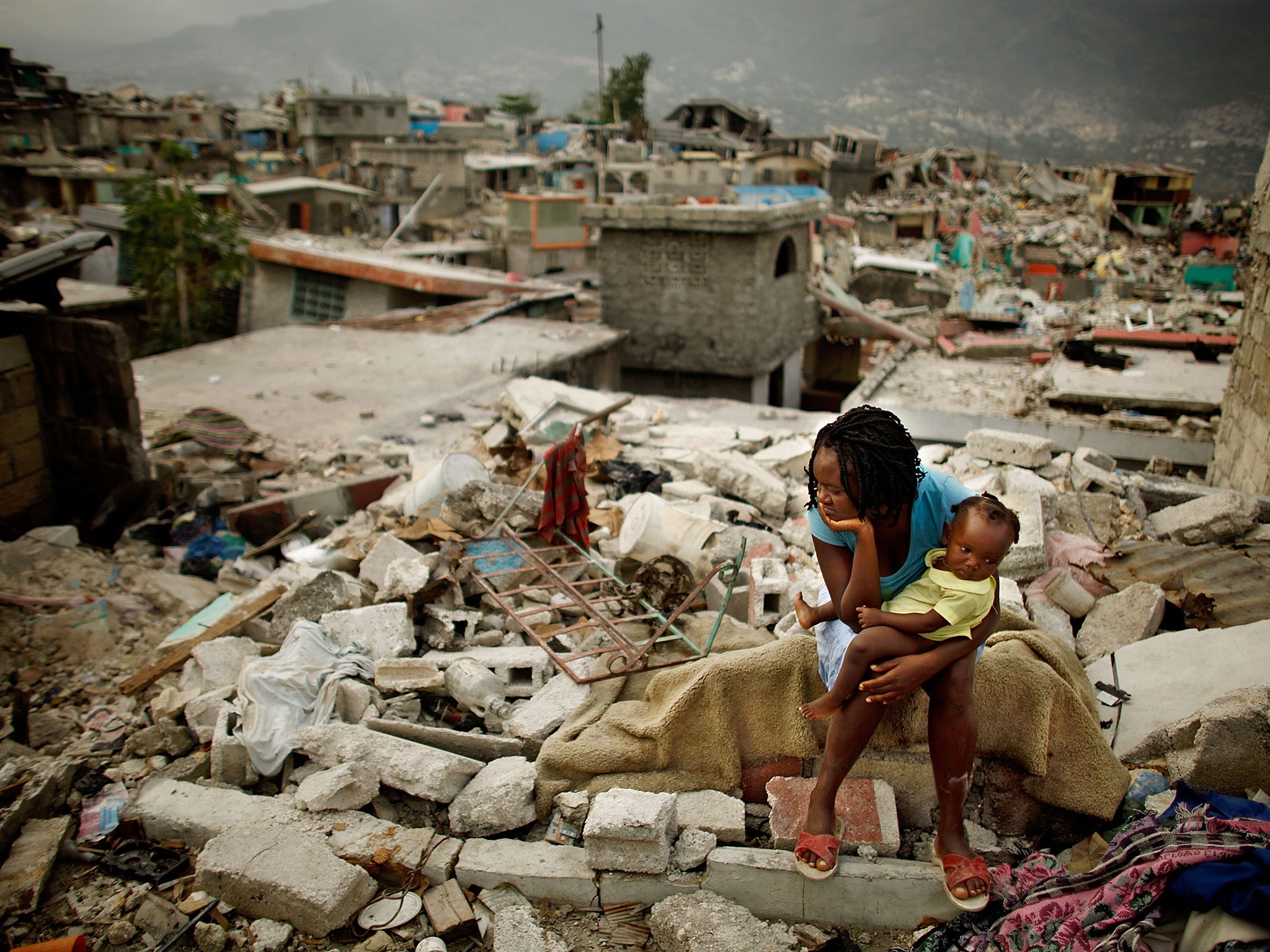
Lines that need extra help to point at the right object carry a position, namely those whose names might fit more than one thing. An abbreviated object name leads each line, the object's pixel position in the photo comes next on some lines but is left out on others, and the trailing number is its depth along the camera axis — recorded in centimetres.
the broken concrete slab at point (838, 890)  263
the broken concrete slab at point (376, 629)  393
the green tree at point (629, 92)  4969
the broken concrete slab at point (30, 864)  284
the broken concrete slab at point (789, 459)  615
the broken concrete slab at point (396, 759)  310
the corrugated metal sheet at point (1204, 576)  389
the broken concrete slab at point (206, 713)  362
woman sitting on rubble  238
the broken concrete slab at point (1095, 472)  524
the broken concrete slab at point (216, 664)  404
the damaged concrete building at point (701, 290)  1233
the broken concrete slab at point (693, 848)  279
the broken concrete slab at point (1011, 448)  526
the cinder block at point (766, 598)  393
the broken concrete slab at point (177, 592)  513
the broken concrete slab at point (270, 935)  268
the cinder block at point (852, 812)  269
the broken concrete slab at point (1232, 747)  272
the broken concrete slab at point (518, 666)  373
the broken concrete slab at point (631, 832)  272
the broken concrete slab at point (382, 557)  453
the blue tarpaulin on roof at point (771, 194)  2473
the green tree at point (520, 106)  5728
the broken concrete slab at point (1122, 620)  381
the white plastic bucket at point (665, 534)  454
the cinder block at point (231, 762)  338
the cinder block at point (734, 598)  410
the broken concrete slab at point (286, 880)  270
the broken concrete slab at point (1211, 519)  458
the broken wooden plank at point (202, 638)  415
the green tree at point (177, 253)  1374
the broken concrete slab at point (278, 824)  292
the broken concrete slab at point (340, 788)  306
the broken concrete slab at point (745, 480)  544
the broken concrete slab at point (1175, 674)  318
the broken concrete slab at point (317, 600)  432
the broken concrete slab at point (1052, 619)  396
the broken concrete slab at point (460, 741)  330
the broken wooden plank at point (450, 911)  274
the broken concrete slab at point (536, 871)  285
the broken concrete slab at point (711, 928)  258
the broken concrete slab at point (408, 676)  361
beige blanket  277
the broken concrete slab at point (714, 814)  285
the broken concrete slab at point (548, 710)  335
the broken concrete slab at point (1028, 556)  426
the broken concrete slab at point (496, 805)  299
